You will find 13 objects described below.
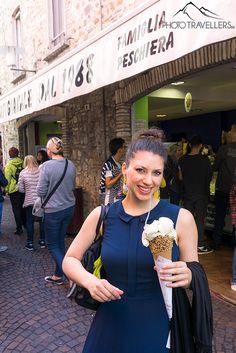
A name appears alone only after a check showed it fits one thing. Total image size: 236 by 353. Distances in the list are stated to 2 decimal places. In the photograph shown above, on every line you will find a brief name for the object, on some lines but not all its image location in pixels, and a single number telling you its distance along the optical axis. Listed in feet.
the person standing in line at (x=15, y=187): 23.44
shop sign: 8.71
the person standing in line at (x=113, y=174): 15.46
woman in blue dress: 5.29
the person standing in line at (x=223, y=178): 17.62
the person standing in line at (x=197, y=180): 18.12
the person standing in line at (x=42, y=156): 24.93
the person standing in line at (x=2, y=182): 18.72
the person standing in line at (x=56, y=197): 14.56
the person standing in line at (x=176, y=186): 19.98
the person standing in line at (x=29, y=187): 20.29
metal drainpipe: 22.35
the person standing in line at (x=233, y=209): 13.87
